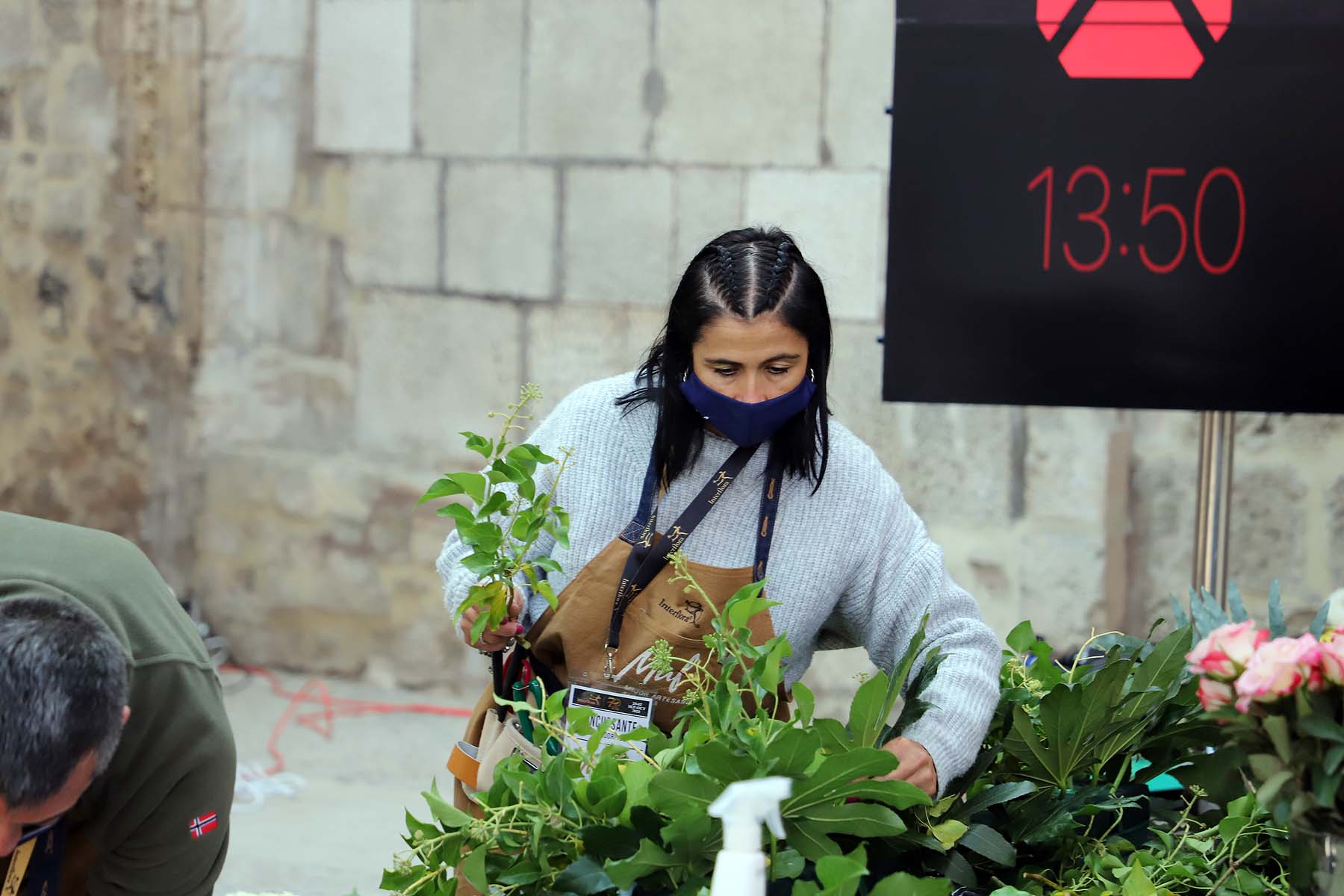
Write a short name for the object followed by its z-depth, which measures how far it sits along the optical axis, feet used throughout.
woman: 24.76
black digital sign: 26.70
